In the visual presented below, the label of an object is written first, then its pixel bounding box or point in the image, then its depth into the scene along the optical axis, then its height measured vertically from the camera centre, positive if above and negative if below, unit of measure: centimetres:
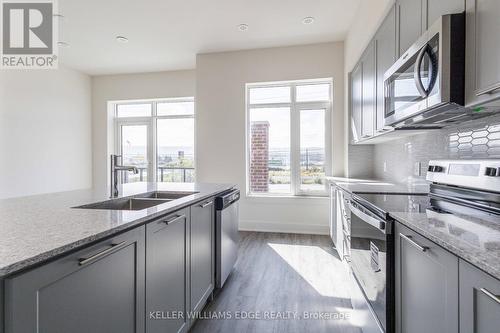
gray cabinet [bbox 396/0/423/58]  166 +94
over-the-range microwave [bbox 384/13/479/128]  121 +45
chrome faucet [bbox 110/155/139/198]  206 -4
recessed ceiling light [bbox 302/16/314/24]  356 +195
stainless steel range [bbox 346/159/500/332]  113 -23
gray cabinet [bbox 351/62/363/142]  318 +84
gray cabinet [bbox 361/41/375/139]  263 +74
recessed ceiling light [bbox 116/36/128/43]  409 +195
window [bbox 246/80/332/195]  451 +48
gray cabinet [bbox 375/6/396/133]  209 +93
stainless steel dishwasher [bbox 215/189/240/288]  226 -63
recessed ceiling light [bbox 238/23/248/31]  373 +195
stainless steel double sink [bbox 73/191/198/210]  172 -27
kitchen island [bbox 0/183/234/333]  73 -37
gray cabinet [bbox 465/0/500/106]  101 +46
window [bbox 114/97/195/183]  564 +59
